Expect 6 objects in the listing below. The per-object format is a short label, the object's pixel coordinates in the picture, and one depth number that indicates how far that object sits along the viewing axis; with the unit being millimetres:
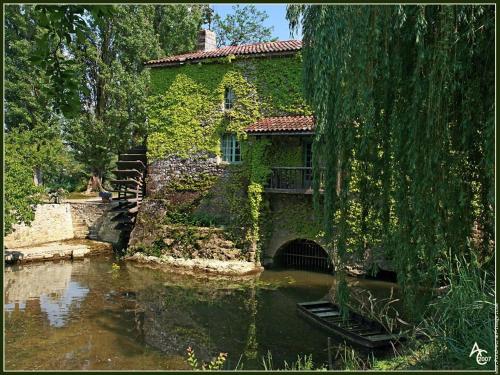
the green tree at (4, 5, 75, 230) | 23281
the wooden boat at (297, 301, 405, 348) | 8109
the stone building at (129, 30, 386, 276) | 14766
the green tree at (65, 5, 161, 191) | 23172
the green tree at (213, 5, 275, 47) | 30031
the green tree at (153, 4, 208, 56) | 25094
